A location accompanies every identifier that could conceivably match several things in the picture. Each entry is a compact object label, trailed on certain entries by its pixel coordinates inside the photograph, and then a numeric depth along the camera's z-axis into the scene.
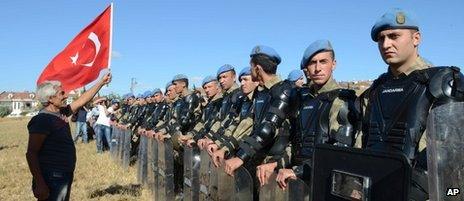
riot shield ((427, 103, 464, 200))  1.30
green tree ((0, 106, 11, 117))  82.57
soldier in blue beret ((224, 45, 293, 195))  4.23
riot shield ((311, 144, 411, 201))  1.39
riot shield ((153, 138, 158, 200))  7.60
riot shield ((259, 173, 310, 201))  2.73
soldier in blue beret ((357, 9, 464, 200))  2.25
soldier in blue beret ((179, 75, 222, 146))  7.21
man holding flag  4.36
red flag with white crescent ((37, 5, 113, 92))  7.08
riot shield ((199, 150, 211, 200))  4.63
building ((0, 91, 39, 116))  144.38
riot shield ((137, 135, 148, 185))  8.94
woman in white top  16.05
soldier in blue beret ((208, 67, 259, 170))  4.98
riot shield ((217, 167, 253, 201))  3.60
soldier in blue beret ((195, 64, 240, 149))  6.41
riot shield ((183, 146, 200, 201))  5.11
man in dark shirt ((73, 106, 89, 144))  19.41
